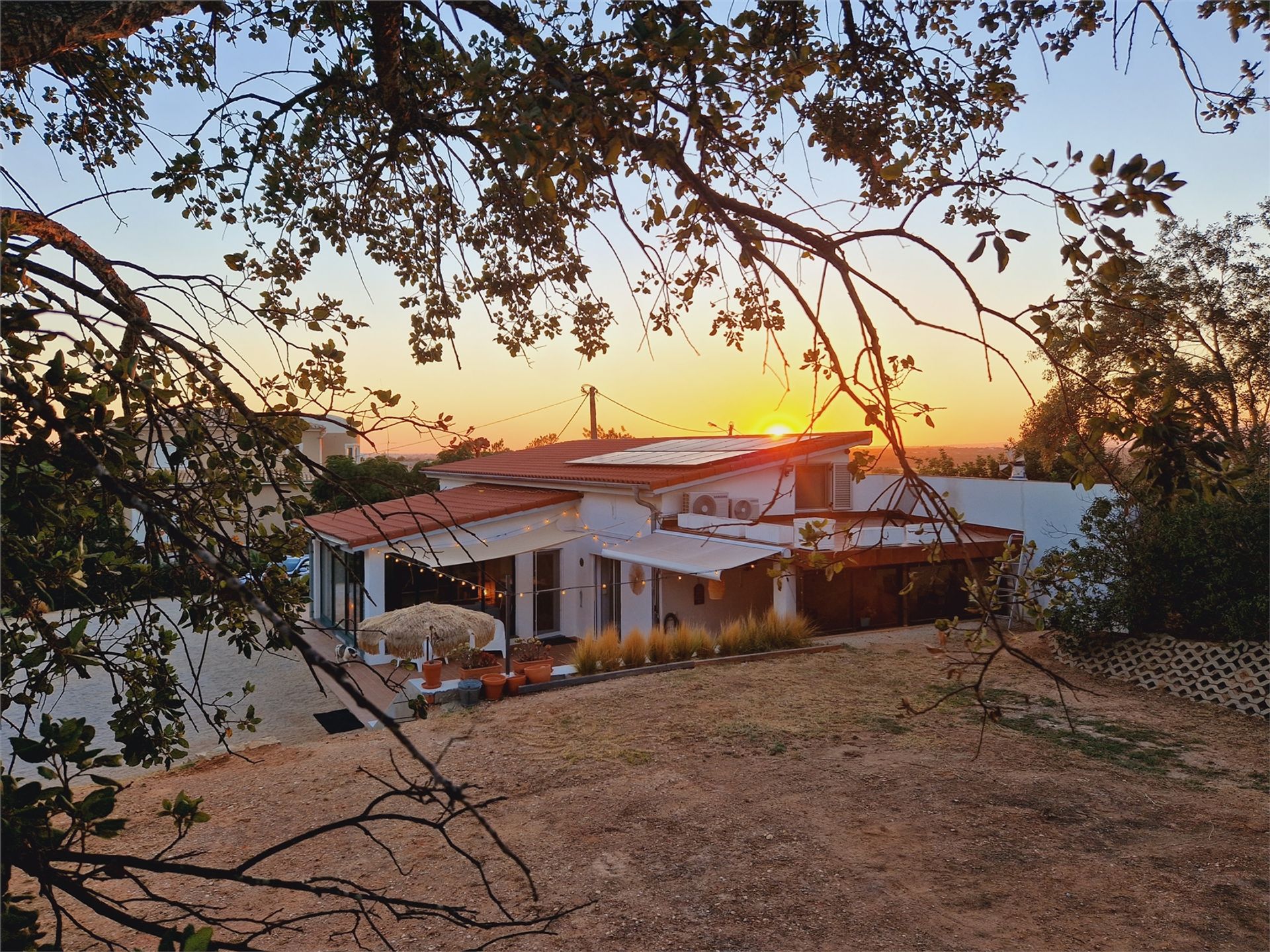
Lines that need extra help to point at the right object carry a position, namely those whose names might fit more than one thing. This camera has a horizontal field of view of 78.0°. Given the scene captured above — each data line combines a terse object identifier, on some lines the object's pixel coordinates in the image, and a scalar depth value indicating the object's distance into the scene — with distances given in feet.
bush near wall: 34.63
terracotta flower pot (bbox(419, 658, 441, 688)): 40.06
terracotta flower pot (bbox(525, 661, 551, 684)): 40.63
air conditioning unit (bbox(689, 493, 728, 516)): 54.29
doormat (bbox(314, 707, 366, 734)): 37.17
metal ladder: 51.39
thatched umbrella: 39.83
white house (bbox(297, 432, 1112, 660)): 51.72
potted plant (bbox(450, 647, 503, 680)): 41.11
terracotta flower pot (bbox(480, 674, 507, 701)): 39.17
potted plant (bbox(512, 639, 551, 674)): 44.11
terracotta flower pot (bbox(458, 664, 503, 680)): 40.96
